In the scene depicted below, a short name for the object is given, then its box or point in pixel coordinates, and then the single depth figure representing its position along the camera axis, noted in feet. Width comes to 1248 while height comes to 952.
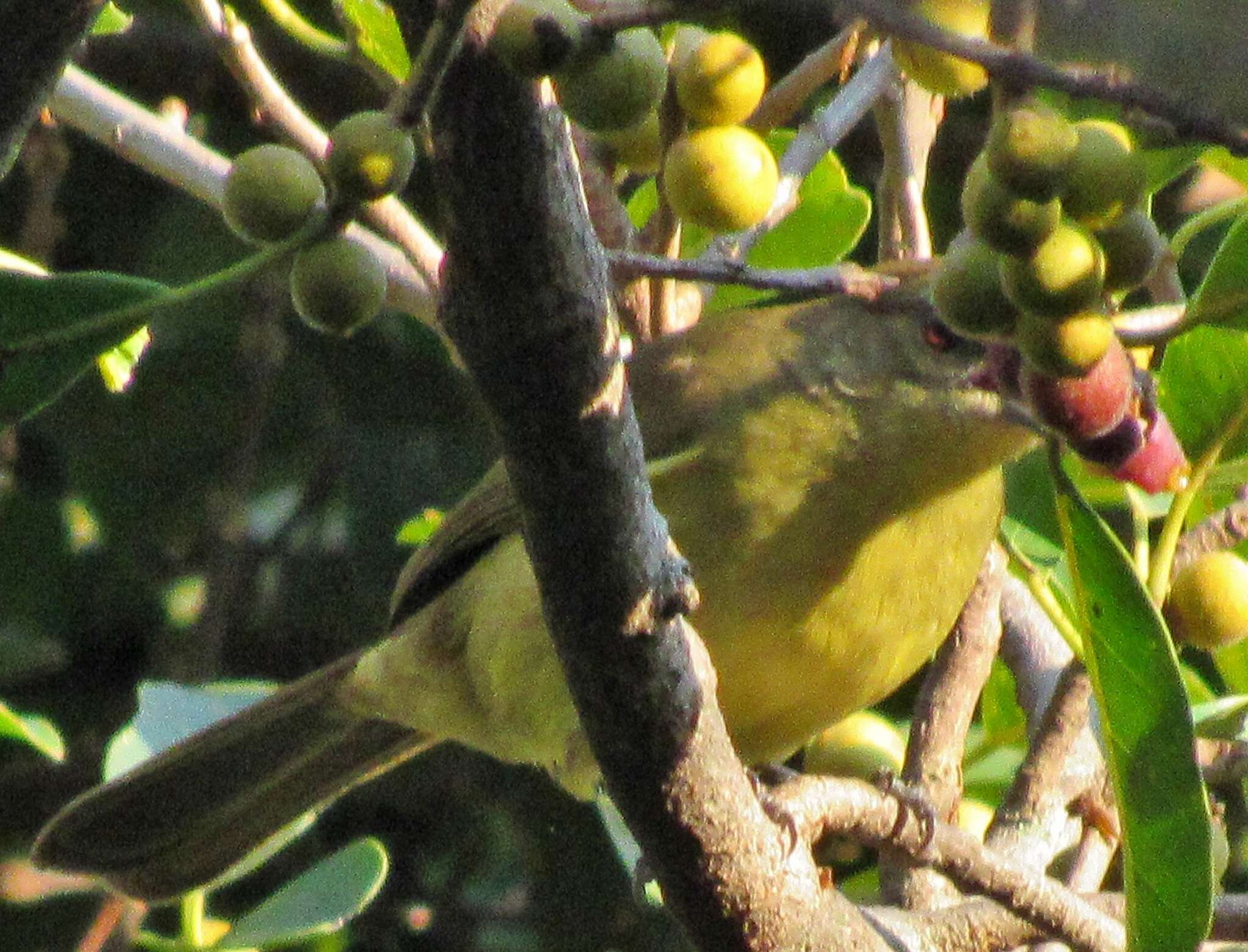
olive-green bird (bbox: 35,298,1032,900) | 19.76
